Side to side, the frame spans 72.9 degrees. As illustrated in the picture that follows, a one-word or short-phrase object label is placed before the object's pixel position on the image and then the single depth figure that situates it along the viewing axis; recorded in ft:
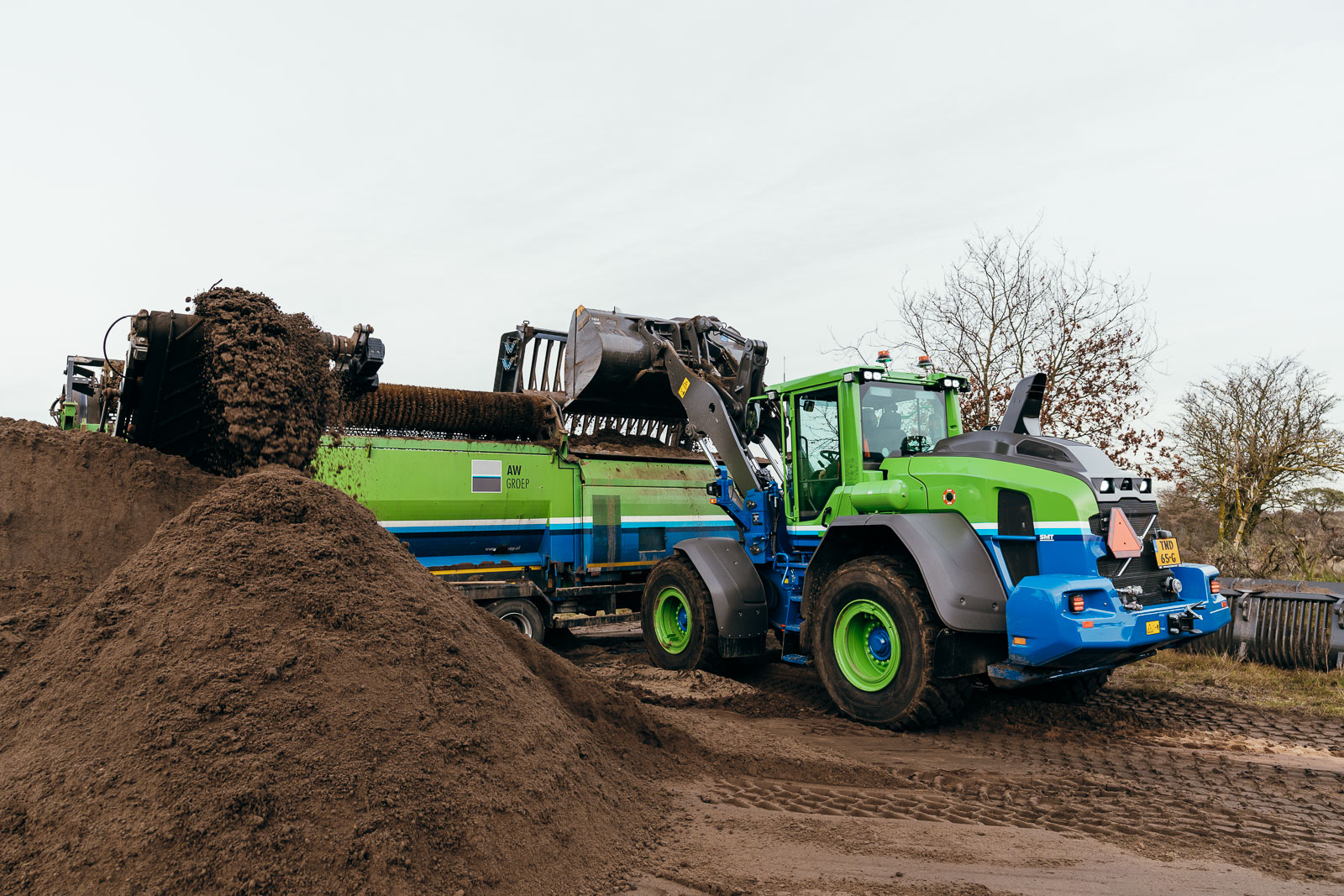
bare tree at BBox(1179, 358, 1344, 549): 60.08
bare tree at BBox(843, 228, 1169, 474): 43.83
